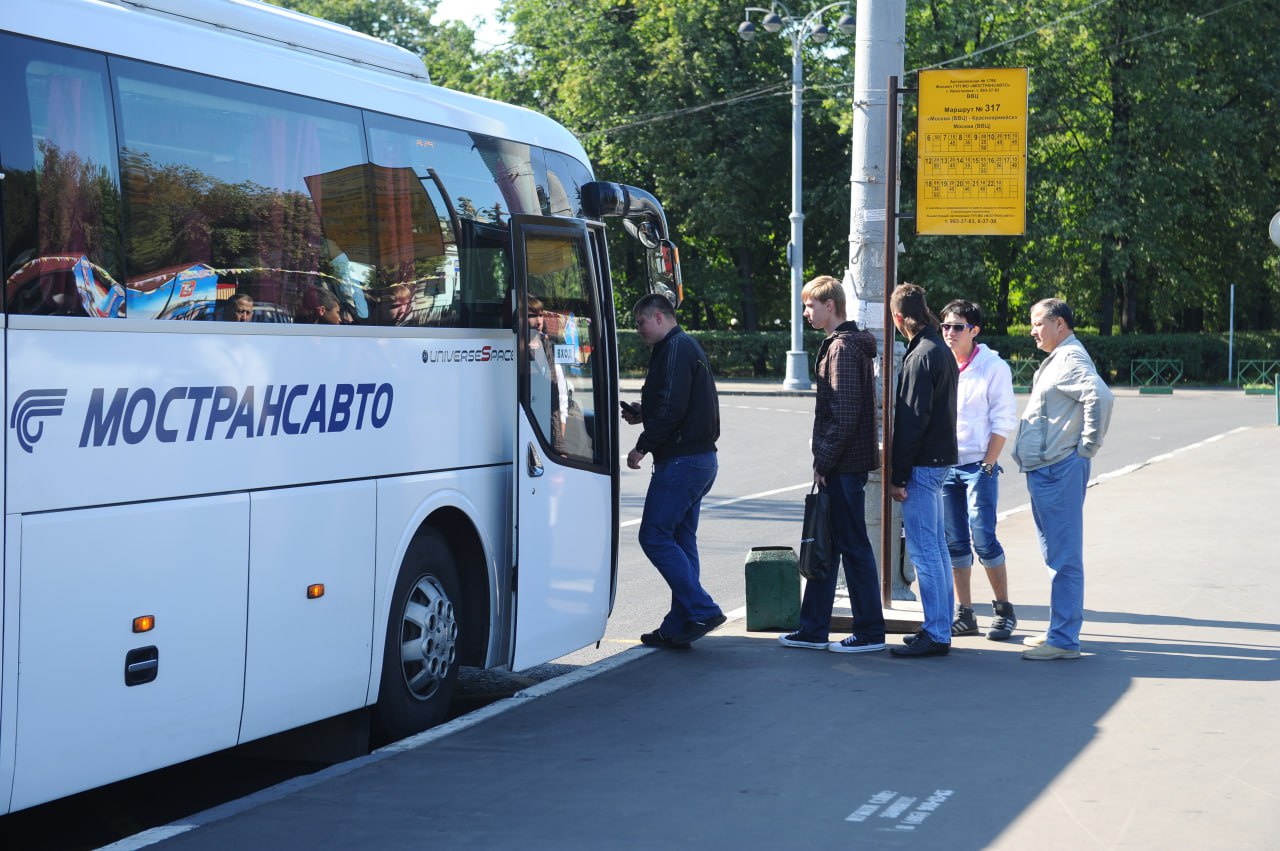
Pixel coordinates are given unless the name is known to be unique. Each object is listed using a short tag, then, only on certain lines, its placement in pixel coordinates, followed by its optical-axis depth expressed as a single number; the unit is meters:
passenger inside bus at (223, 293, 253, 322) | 6.21
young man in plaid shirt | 8.84
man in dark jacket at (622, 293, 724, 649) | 9.05
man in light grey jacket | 8.62
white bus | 5.34
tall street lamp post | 39.97
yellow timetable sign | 10.29
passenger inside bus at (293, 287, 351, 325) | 6.70
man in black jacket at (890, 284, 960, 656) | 8.82
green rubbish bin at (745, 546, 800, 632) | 9.79
